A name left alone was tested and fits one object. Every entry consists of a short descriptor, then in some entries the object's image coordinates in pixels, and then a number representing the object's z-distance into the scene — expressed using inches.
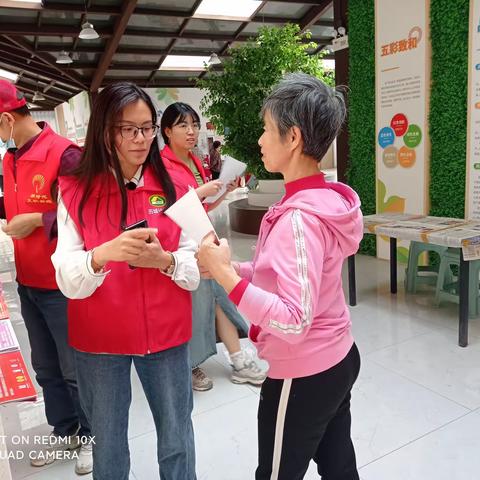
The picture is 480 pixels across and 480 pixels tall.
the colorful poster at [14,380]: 40.9
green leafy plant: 260.8
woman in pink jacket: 40.1
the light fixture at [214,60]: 419.7
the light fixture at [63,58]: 402.0
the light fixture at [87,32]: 315.6
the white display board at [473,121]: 149.9
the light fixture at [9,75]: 526.1
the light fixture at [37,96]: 660.4
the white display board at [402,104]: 171.5
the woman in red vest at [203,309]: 100.2
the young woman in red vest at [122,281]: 49.9
